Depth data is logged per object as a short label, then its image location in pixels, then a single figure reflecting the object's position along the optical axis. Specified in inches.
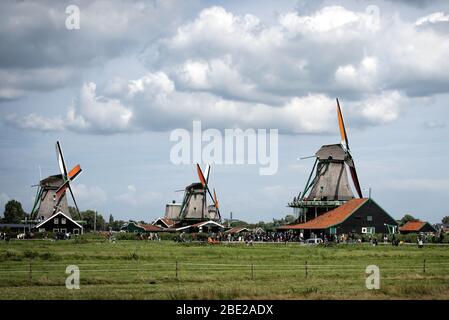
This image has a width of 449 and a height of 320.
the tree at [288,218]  5927.2
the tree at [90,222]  7366.6
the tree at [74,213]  6912.4
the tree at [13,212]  6692.9
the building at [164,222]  5487.2
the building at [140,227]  5265.8
